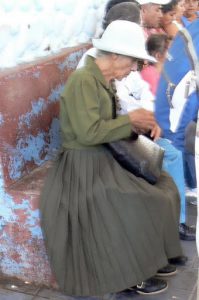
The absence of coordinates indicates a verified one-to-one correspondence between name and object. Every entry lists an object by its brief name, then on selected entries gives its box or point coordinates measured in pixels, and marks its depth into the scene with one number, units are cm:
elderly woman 220
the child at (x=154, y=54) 311
